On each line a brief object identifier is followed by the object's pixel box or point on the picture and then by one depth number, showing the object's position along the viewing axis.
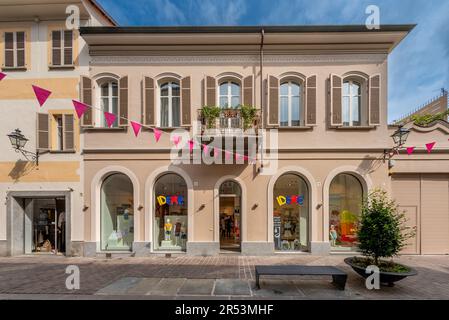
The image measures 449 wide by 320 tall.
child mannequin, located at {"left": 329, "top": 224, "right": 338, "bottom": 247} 9.95
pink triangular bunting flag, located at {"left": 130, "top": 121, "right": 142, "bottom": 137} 8.88
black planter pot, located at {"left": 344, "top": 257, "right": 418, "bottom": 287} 6.14
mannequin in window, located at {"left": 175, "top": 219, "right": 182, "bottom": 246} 10.11
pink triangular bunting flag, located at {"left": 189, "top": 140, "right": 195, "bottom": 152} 9.46
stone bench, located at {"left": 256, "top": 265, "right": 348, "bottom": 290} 6.11
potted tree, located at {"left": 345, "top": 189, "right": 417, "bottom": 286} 6.44
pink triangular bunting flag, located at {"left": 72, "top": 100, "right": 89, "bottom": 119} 7.59
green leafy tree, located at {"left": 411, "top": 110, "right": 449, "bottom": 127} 12.88
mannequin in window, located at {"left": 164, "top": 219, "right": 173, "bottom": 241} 10.10
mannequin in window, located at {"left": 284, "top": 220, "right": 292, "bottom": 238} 10.09
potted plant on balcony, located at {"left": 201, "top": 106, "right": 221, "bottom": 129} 9.27
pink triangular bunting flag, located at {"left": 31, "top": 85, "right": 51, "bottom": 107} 6.60
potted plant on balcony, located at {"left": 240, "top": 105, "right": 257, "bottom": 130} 9.36
